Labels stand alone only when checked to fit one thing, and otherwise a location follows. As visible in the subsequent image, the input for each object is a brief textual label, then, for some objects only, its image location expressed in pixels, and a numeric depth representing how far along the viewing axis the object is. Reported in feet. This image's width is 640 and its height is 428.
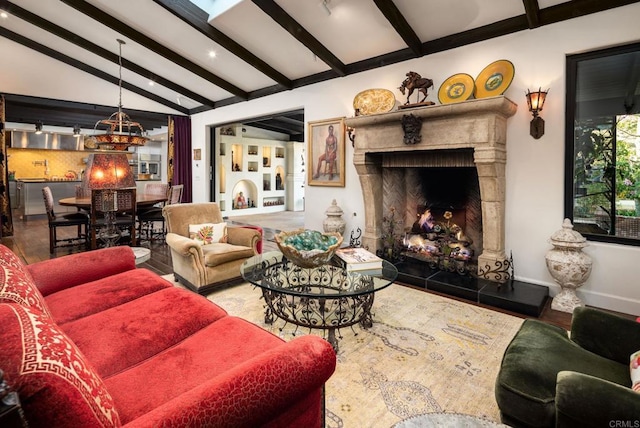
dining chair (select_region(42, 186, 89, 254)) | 15.96
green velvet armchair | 3.59
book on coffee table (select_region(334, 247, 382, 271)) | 8.41
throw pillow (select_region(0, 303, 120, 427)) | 2.19
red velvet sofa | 2.41
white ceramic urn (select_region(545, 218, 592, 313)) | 9.72
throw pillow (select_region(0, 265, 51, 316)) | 4.11
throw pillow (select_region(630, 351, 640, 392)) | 3.96
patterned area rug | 5.82
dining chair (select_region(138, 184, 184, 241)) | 18.90
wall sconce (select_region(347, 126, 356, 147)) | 15.28
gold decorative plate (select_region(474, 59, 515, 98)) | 11.39
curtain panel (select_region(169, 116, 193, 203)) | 26.86
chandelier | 12.69
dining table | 15.62
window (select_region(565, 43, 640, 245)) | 9.76
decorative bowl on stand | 7.57
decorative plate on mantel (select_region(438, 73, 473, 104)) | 12.17
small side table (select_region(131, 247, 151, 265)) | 10.51
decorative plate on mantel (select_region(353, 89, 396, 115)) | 14.28
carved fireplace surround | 10.80
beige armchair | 10.84
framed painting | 16.80
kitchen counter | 28.40
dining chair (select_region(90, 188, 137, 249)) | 11.47
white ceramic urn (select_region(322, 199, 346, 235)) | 16.29
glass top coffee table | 7.50
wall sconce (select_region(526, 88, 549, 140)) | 10.53
